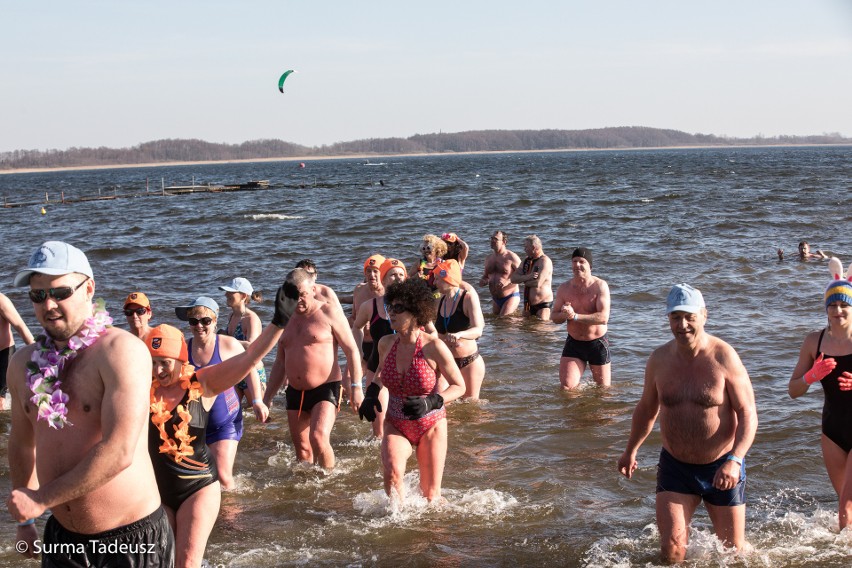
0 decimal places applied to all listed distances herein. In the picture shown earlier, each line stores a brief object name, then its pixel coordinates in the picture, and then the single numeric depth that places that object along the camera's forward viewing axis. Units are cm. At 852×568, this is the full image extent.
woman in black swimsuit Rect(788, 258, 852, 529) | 552
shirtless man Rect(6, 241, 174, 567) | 322
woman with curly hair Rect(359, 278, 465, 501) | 588
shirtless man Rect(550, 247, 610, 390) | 916
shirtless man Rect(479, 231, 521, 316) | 1425
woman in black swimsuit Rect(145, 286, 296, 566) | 465
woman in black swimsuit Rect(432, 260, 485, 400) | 839
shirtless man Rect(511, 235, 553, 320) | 1352
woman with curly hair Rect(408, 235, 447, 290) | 948
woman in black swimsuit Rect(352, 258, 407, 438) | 812
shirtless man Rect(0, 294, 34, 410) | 870
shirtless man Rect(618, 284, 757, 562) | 501
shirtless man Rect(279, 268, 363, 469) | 706
